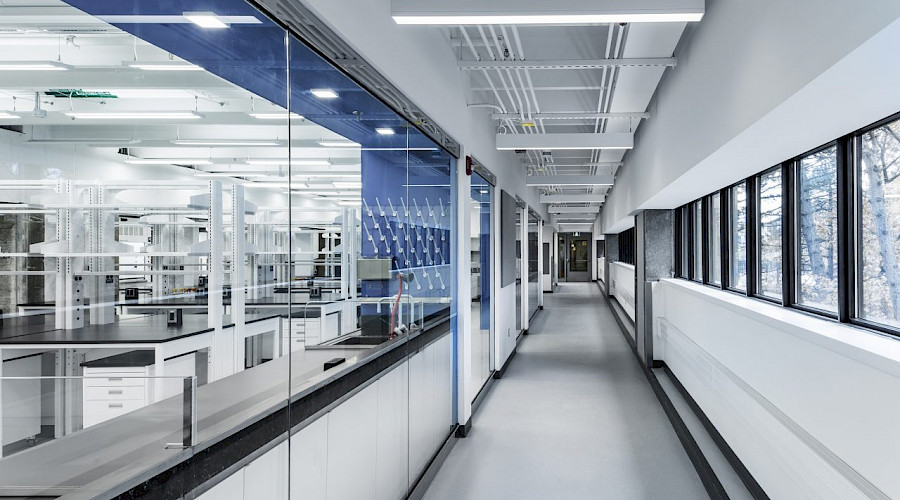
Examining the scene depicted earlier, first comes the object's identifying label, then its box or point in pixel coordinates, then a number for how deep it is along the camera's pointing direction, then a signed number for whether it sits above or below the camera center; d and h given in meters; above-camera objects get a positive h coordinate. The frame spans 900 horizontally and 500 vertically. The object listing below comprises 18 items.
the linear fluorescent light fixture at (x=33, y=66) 0.98 +0.36
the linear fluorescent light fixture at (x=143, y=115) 1.13 +0.32
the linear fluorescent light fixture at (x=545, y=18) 2.96 +1.29
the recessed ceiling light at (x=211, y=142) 1.42 +0.34
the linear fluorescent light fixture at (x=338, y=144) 2.40 +0.52
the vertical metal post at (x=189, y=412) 1.49 -0.40
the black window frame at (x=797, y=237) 2.82 +0.15
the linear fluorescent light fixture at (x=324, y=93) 2.33 +0.71
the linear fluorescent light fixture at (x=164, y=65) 1.26 +0.47
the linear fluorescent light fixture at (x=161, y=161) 1.24 +0.23
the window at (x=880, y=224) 2.44 +0.15
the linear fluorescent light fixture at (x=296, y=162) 1.88 +0.37
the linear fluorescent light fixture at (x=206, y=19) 1.57 +0.69
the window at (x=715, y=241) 6.17 +0.18
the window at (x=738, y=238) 5.20 +0.18
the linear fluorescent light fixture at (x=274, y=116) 1.85 +0.50
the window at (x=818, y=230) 3.19 +0.17
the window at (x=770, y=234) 4.20 +0.18
